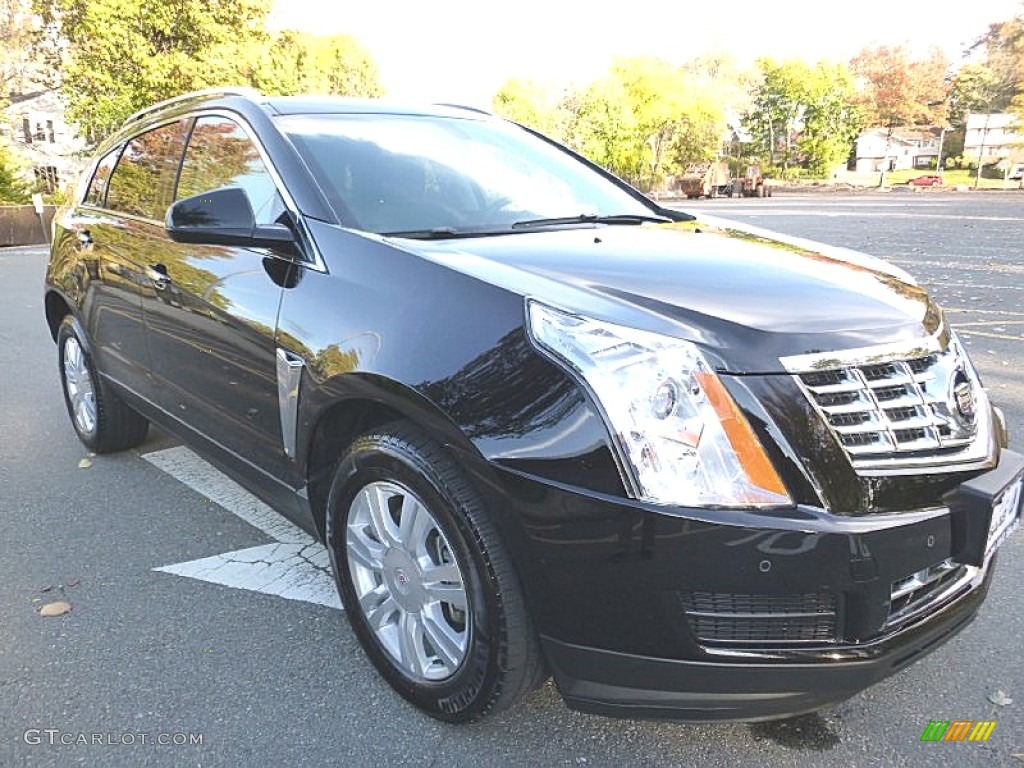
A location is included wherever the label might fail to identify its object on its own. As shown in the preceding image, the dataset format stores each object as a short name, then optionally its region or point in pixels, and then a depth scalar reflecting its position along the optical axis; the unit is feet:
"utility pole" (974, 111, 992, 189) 236.18
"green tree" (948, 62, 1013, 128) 266.98
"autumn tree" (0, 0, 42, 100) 85.25
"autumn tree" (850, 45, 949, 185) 247.91
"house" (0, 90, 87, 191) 123.34
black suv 5.53
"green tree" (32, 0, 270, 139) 77.71
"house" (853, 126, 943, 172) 297.29
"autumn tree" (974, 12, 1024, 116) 220.64
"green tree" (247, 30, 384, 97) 87.30
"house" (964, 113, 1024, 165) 243.17
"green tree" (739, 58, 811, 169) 217.77
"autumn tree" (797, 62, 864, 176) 217.97
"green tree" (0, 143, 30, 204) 74.74
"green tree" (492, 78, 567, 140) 203.10
